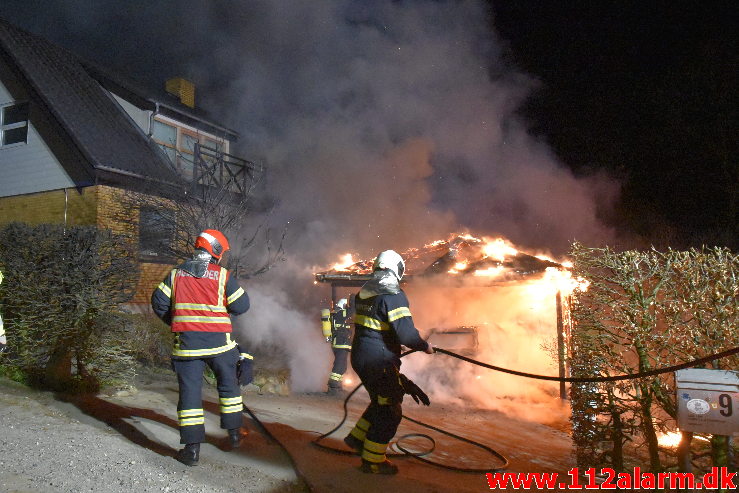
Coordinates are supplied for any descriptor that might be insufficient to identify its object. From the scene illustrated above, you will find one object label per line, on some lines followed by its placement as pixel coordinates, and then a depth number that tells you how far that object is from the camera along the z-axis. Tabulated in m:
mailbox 2.87
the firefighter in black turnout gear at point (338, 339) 8.47
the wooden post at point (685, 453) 2.98
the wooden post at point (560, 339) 7.29
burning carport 11.22
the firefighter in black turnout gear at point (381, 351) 3.91
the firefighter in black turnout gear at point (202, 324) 3.92
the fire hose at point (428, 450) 3.74
